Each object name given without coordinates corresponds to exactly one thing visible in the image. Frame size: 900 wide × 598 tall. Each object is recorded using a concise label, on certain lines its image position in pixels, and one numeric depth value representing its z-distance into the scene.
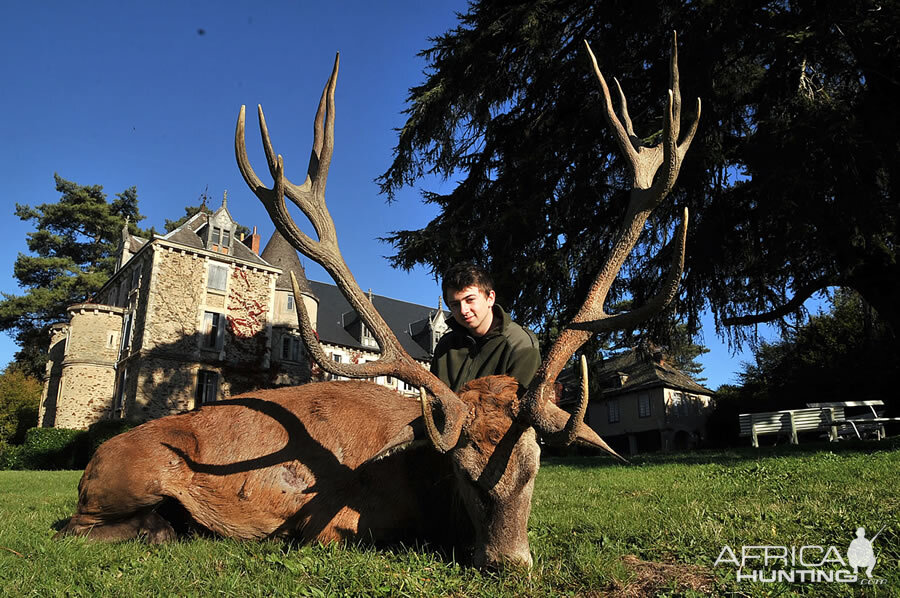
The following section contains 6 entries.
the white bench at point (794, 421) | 15.45
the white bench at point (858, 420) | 14.42
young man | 4.36
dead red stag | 3.50
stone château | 28.97
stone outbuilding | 41.19
